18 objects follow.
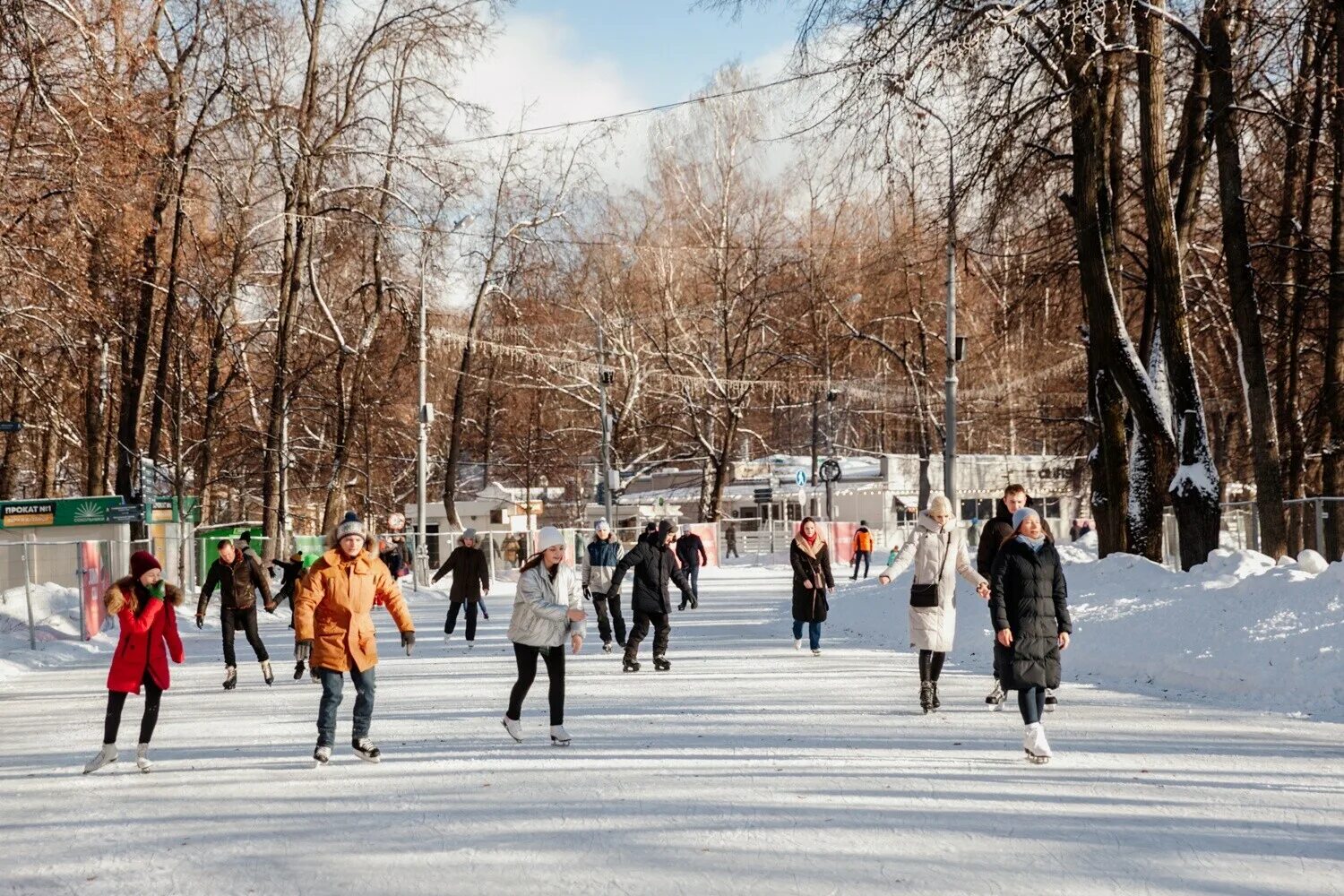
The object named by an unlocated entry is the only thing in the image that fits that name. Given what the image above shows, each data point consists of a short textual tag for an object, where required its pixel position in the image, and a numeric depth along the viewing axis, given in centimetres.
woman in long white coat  1265
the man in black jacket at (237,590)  1644
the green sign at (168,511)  3147
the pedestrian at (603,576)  1998
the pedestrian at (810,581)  1862
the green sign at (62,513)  2864
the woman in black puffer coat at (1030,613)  995
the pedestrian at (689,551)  3092
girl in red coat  1040
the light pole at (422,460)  3884
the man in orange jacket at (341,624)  1034
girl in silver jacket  1127
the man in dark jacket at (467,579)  2172
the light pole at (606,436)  4475
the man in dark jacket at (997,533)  1318
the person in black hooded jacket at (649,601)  1691
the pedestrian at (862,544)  4016
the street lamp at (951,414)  3275
